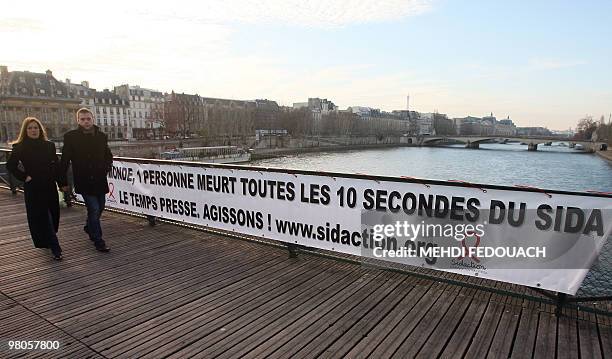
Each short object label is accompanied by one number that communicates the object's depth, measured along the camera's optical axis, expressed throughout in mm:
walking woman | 5328
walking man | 5602
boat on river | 54719
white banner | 3867
